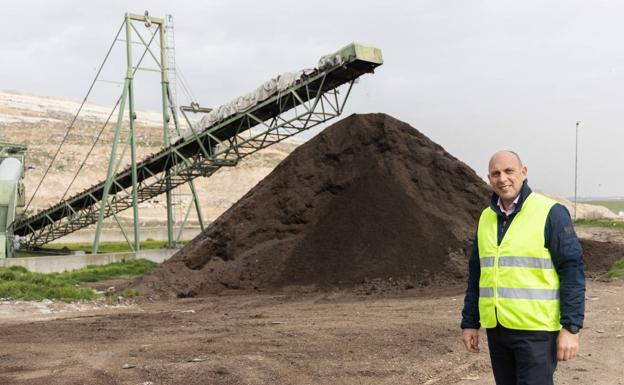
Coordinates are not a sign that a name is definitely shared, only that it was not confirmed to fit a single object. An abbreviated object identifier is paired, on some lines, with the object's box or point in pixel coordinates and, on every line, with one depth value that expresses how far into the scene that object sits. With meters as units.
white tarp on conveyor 17.07
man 3.38
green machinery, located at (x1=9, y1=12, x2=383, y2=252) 17.27
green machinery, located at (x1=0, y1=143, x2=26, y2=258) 26.84
